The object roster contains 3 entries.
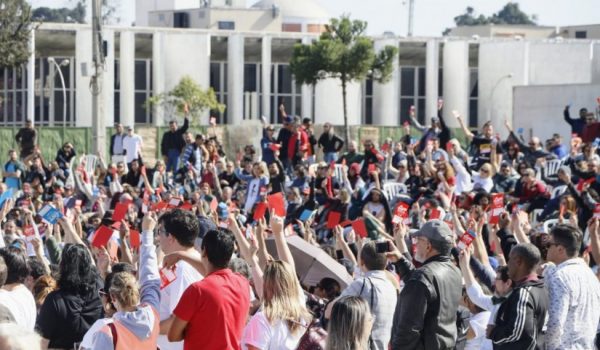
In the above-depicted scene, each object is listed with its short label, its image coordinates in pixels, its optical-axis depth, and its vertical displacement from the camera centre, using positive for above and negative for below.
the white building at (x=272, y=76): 58.53 +0.60
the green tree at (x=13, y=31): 49.25 +2.08
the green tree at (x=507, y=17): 168.75 +9.42
